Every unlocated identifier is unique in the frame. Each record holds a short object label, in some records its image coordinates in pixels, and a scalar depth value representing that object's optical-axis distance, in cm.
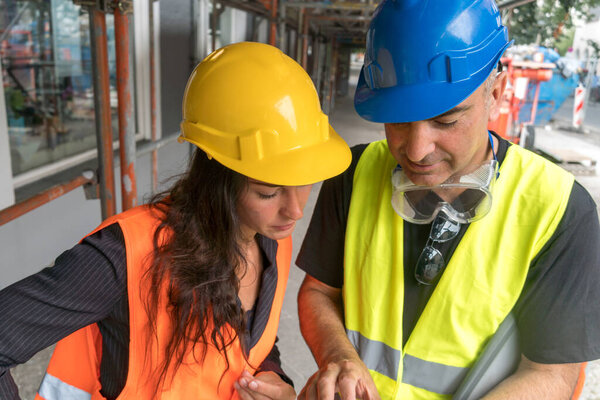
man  119
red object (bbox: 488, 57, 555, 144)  882
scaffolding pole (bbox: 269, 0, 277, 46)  614
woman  124
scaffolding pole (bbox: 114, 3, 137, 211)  239
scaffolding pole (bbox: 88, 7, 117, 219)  238
